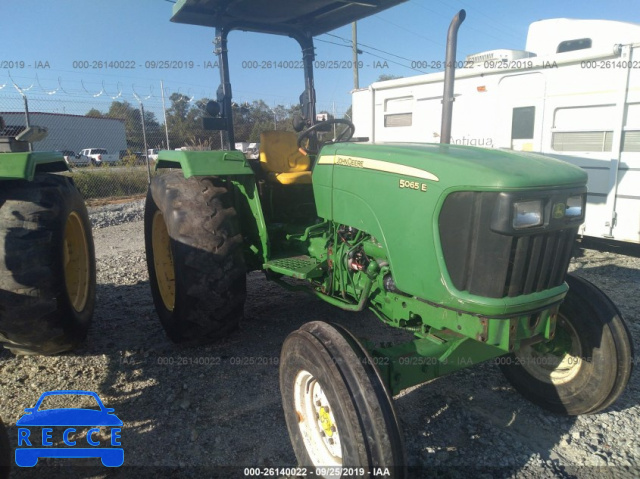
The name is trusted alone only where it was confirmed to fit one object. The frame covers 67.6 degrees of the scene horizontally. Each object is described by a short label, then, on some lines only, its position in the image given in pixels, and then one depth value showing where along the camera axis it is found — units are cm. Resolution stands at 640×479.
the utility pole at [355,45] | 1570
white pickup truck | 2426
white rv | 548
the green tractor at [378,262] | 205
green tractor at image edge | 264
